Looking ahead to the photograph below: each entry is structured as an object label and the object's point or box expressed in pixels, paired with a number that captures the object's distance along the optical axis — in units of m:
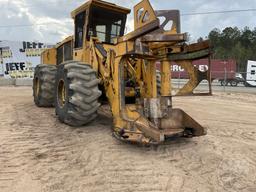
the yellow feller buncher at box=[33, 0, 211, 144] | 3.08
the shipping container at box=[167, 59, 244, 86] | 17.87
